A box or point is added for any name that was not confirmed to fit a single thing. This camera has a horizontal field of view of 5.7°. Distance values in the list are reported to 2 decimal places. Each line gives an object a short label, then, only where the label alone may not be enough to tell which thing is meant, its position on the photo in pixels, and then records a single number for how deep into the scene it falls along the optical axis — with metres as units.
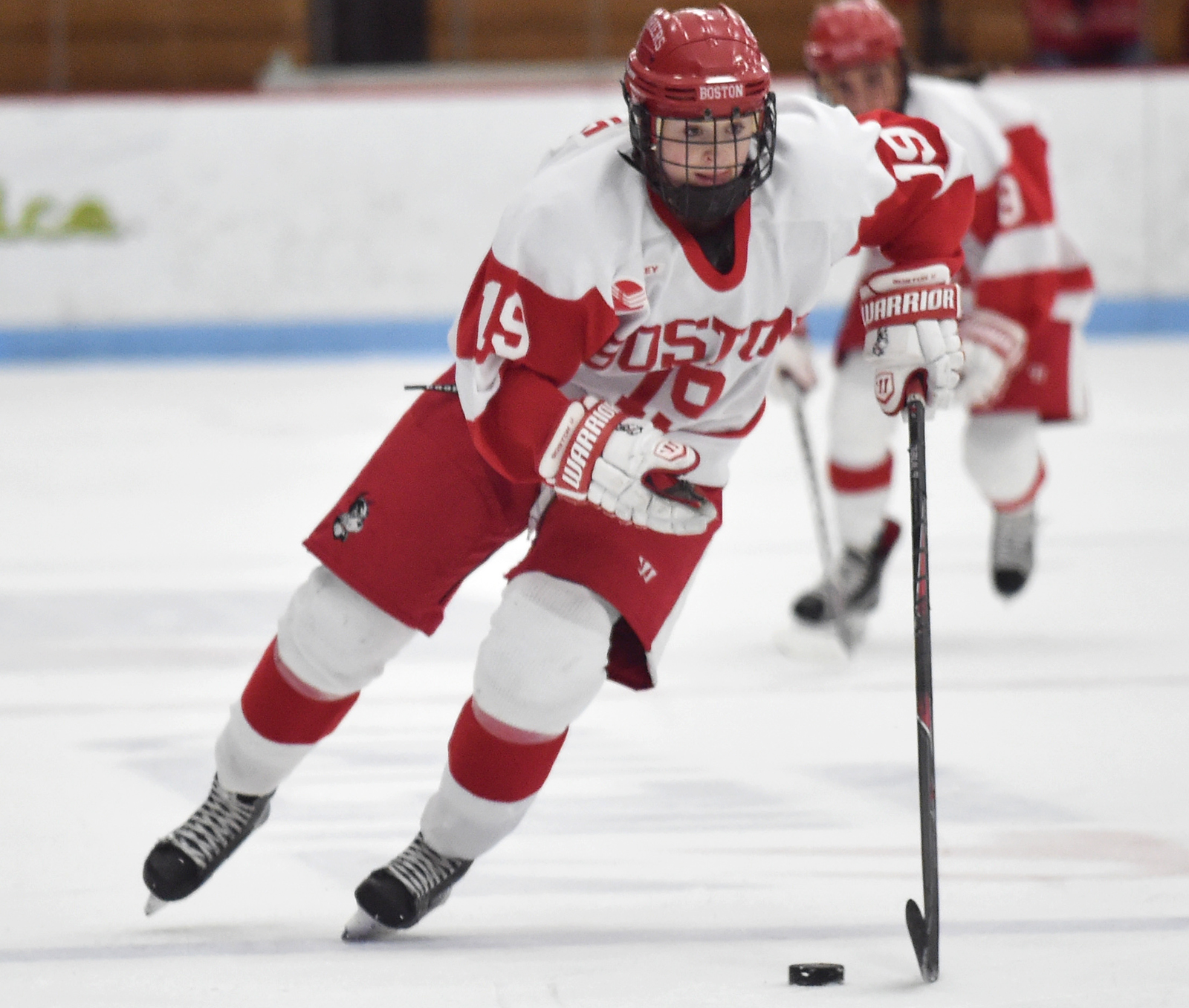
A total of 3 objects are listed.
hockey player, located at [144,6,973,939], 17.13
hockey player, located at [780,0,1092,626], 19.18
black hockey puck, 17.10
